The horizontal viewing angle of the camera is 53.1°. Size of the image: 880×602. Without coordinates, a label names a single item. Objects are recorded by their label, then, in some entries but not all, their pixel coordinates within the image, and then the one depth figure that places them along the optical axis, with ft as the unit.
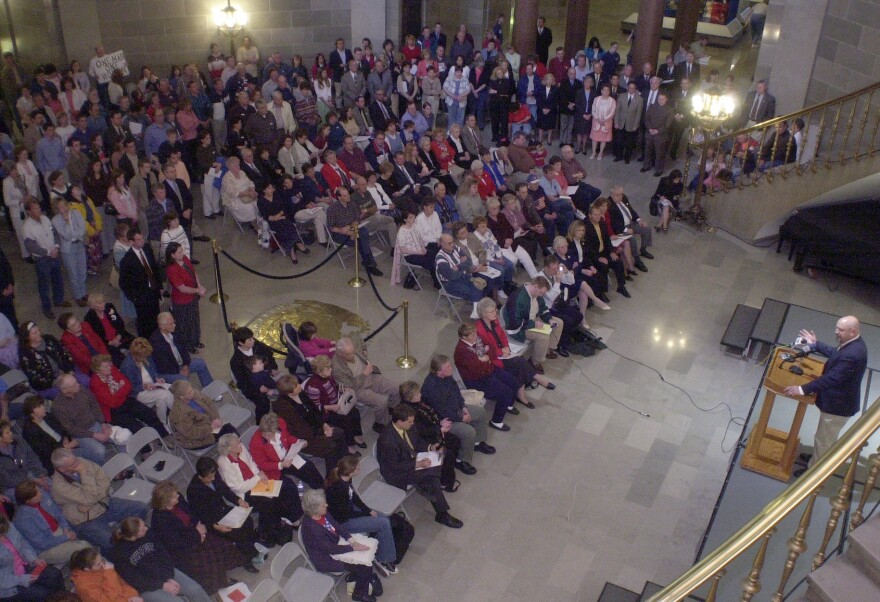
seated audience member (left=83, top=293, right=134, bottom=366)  28.71
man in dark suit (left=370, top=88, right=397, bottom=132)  48.93
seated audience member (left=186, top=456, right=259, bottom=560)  22.27
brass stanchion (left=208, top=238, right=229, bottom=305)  31.37
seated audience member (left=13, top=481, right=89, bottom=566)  21.31
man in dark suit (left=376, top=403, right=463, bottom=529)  24.09
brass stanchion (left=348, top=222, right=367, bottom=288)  34.88
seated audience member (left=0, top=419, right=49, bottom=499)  22.95
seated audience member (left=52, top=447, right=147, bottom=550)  22.22
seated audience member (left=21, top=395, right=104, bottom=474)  23.80
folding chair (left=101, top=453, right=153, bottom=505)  23.61
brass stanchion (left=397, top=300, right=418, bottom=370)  31.17
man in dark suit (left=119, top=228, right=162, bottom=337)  30.55
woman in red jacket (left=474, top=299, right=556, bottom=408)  28.48
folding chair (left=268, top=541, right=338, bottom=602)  20.88
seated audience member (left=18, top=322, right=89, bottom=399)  26.53
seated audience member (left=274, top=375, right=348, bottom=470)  25.43
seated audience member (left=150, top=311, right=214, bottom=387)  27.91
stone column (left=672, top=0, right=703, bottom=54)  61.16
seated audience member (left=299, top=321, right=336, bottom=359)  28.48
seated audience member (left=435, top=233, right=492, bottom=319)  33.40
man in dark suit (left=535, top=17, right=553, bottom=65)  61.31
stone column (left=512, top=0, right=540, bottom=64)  54.13
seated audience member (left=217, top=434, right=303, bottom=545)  23.02
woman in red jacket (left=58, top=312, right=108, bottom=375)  27.20
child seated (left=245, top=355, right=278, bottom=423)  26.96
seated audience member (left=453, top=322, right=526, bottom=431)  27.91
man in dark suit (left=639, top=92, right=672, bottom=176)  46.29
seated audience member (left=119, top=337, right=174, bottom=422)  26.76
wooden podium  23.85
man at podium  22.53
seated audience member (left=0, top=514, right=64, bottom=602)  20.18
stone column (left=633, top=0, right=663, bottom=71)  51.34
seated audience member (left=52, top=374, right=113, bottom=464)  24.59
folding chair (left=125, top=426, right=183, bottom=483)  24.66
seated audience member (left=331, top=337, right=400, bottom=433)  27.04
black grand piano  36.11
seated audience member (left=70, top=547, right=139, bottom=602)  19.48
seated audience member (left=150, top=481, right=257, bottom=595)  21.27
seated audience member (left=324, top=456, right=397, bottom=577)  22.45
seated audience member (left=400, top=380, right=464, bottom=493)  25.13
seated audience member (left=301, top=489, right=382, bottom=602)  21.20
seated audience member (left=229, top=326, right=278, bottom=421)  26.99
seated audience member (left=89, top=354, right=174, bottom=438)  25.73
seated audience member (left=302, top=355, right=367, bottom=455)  26.07
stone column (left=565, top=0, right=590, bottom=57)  57.93
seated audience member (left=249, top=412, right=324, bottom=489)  23.98
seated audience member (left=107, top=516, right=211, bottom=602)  20.24
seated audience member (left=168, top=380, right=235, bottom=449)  25.03
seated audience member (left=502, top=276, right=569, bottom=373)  30.14
